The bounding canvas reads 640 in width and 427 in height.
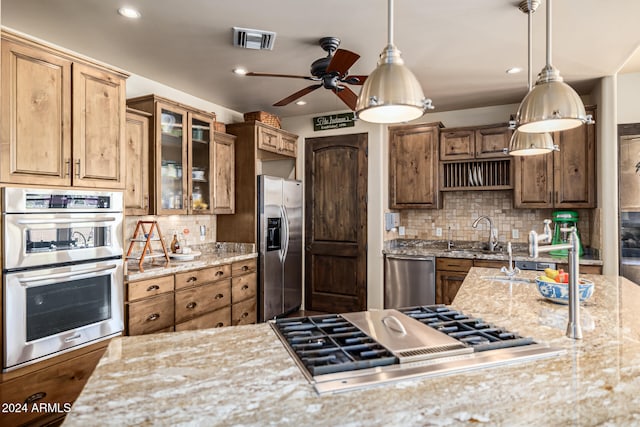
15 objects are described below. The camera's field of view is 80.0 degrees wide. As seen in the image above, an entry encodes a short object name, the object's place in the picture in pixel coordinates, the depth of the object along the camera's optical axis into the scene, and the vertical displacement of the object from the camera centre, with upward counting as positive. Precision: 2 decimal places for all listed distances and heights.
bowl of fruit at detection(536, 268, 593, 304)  1.93 -0.38
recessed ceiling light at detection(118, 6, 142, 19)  2.41 +1.31
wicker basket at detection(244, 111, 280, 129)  4.45 +1.17
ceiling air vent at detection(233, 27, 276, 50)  2.71 +1.30
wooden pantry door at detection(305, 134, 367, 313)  4.82 -0.10
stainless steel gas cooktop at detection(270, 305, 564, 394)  1.10 -0.44
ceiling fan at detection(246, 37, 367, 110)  2.59 +1.02
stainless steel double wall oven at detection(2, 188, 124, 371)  2.13 -0.33
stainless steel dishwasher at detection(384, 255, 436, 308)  4.34 -0.77
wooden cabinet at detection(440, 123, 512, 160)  4.35 +0.85
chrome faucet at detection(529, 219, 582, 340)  1.40 -0.25
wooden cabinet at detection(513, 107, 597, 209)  3.88 +0.42
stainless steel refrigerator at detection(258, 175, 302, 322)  4.33 -0.37
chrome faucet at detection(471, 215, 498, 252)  4.43 -0.27
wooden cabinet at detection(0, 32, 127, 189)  2.14 +0.62
